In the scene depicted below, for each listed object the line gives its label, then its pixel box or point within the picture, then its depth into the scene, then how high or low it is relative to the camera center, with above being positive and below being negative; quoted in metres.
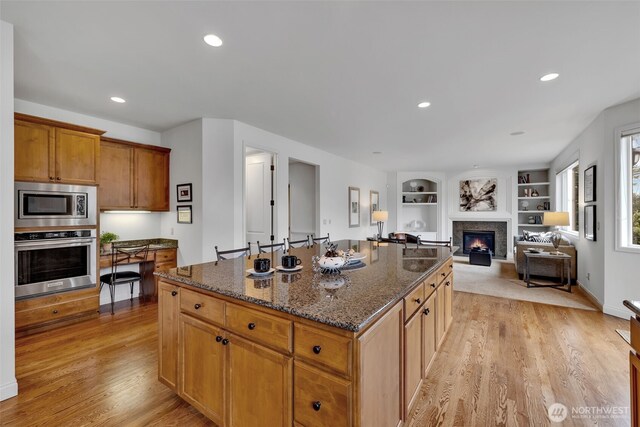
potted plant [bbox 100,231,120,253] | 3.75 -0.37
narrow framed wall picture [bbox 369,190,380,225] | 7.81 +0.28
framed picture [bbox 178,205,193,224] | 3.94 -0.03
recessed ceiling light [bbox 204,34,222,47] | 2.04 +1.29
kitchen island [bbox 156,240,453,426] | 1.11 -0.63
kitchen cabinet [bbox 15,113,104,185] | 2.87 +0.68
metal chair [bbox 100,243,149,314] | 3.57 -0.65
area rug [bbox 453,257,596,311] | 4.08 -1.29
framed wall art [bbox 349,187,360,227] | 6.68 +0.13
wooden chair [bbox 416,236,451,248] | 3.05 -0.38
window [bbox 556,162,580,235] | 5.55 +0.41
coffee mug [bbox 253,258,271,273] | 1.79 -0.34
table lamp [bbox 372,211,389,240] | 7.41 -0.10
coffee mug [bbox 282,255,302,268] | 1.96 -0.35
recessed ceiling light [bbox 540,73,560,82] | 2.59 +1.27
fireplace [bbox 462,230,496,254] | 8.26 -0.84
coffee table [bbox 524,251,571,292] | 4.58 -0.90
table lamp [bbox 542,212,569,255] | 4.88 -0.15
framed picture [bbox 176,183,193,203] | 3.94 +0.29
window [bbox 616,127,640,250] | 3.30 +0.24
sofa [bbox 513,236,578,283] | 4.96 -0.92
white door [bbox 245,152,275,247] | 4.68 +0.26
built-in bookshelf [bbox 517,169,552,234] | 7.73 +0.38
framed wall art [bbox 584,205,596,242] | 3.94 -0.16
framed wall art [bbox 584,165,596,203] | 3.88 +0.40
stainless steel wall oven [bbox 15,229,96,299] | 2.88 -0.53
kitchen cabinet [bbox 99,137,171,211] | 3.71 +0.52
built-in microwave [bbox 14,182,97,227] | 2.90 +0.09
